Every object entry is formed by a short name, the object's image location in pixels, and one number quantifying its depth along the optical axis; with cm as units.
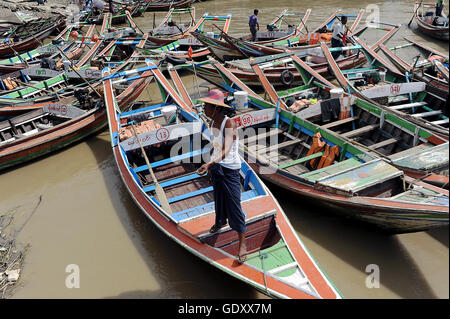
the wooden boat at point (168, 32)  1079
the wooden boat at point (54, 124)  666
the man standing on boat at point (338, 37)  906
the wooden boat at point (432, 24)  1120
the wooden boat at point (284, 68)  802
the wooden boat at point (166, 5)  1858
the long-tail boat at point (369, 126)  459
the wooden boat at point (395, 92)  591
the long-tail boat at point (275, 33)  1063
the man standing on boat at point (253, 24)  1080
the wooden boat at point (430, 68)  636
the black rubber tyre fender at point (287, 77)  838
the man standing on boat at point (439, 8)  1240
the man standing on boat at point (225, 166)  324
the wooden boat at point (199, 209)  344
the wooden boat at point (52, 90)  748
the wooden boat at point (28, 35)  1253
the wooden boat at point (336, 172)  399
